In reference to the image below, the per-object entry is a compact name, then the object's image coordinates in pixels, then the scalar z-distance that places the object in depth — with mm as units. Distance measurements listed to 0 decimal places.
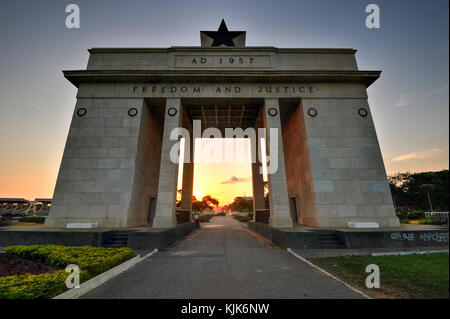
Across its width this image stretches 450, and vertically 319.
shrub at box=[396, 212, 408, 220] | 26811
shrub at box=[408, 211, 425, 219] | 24931
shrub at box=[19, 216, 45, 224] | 25516
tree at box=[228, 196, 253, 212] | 104512
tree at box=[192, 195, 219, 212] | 74188
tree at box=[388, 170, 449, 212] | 54312
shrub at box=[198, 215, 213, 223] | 42597
